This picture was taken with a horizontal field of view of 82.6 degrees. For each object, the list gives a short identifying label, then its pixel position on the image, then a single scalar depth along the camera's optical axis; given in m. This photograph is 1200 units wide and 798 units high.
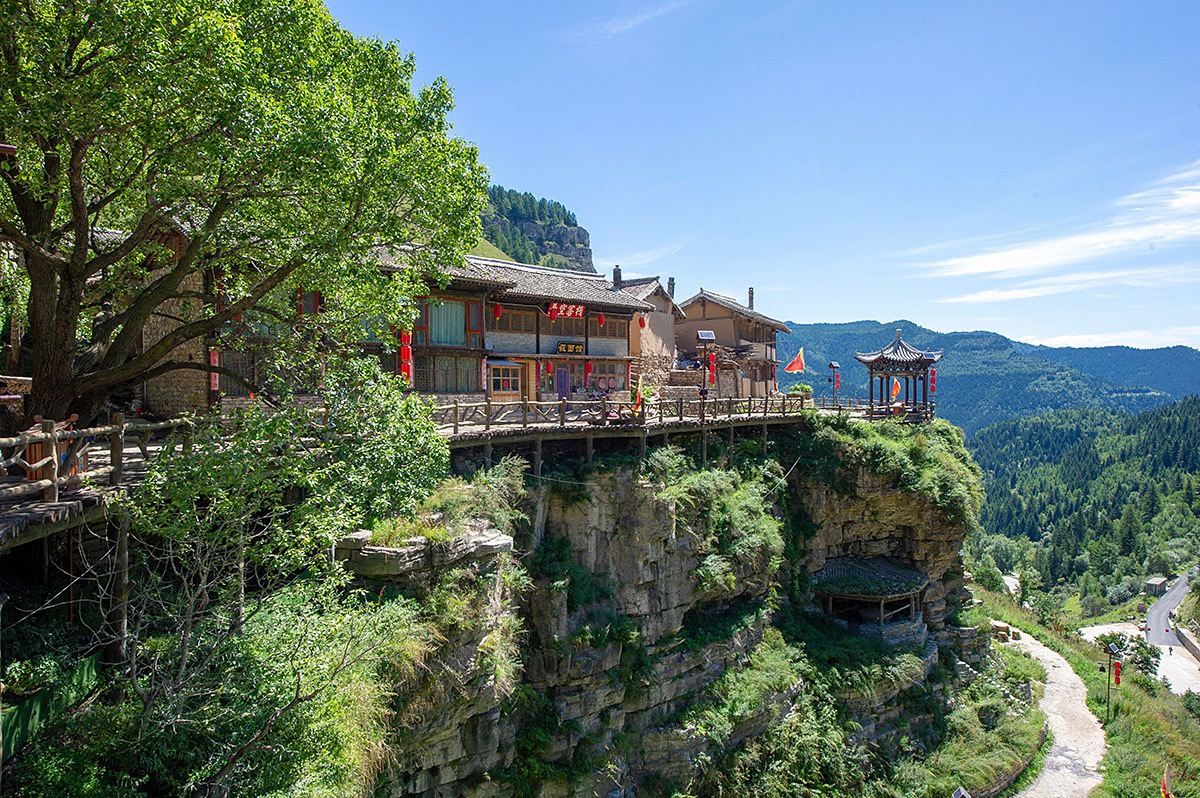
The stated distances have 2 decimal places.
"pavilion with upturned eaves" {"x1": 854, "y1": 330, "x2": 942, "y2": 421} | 36.41
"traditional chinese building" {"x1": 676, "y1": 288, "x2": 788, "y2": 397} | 44.22
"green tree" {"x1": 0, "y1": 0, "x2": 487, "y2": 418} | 10.80
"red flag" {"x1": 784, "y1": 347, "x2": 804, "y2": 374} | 39.78
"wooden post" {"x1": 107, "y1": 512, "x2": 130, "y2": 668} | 10.23
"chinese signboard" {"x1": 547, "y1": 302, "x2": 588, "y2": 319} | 30.81
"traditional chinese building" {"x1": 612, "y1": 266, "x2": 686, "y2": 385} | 38.09
